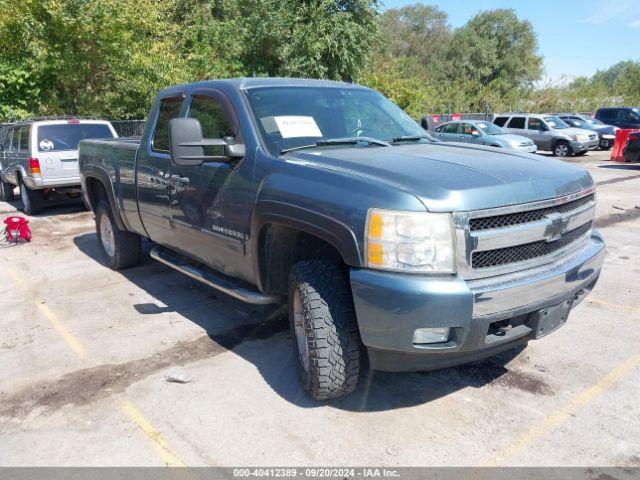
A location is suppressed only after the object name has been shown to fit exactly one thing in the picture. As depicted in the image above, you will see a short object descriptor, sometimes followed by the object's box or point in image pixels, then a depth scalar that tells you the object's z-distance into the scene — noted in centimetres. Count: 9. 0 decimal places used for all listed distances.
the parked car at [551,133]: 2114
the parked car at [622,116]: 2612
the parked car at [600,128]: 2377
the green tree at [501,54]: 4984
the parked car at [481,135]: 1756
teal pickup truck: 286
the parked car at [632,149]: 1708
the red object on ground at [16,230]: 845
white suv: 1035
